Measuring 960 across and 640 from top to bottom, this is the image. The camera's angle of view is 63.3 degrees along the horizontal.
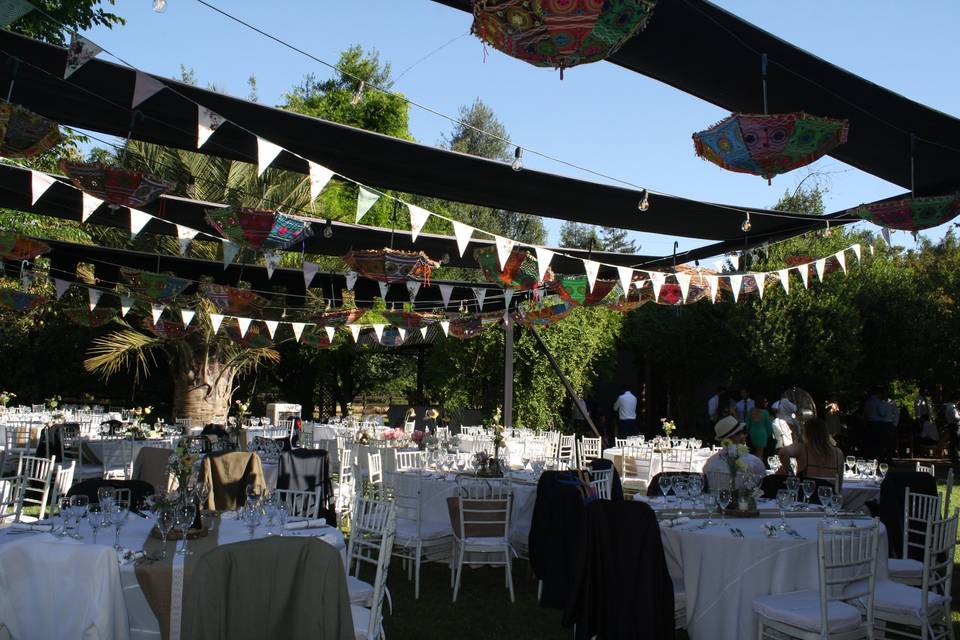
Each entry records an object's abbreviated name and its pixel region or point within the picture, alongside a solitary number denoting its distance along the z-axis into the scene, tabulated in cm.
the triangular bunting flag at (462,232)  661
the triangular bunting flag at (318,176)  558
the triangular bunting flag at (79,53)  426
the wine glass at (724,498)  494
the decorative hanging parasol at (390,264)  751
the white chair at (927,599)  395
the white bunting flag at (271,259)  783
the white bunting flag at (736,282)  944
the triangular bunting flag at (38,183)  654
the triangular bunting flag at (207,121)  491
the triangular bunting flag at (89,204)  714
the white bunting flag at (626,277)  843
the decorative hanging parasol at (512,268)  783
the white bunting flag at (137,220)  754
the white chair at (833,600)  373
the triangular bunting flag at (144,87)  452
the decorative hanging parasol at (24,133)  488
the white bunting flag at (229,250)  788
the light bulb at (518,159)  589
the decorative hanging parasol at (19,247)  814
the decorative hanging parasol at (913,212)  571
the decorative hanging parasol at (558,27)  324
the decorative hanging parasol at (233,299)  1015
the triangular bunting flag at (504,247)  741
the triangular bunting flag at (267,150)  521
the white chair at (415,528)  593
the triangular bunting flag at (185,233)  812
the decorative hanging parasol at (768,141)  441
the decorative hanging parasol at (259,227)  645
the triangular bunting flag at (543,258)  745
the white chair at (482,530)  562
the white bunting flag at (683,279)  895
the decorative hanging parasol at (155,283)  939
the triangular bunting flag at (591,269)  790
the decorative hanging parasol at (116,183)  566
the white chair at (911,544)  482
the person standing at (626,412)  1390
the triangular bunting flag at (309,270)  929
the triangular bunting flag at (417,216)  625
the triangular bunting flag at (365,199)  610
